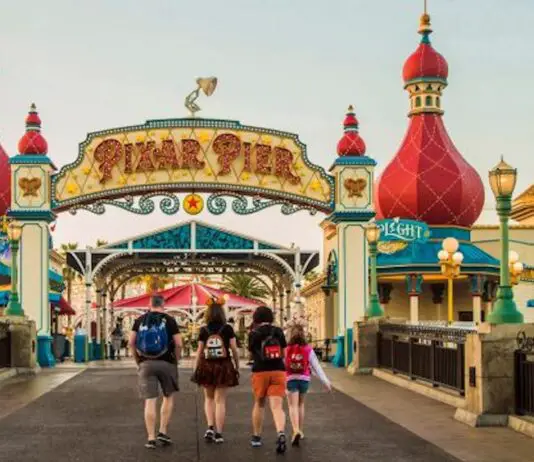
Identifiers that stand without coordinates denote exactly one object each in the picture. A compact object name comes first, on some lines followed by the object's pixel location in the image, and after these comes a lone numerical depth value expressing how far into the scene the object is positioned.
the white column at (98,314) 36.55
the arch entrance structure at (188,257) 33.25
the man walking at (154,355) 12.69
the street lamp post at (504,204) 15.41
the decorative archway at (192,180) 31.72
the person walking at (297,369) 13.27
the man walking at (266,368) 12.85
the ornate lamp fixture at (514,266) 38.12
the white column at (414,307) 44.50
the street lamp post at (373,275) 28.23
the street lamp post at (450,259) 31.03
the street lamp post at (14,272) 28.23
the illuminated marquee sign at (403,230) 45.16
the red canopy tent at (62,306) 42.69
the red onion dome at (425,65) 50.72
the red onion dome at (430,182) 49.81
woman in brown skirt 13.14
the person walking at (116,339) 40.47
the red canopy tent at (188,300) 40.31
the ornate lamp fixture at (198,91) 33.00
